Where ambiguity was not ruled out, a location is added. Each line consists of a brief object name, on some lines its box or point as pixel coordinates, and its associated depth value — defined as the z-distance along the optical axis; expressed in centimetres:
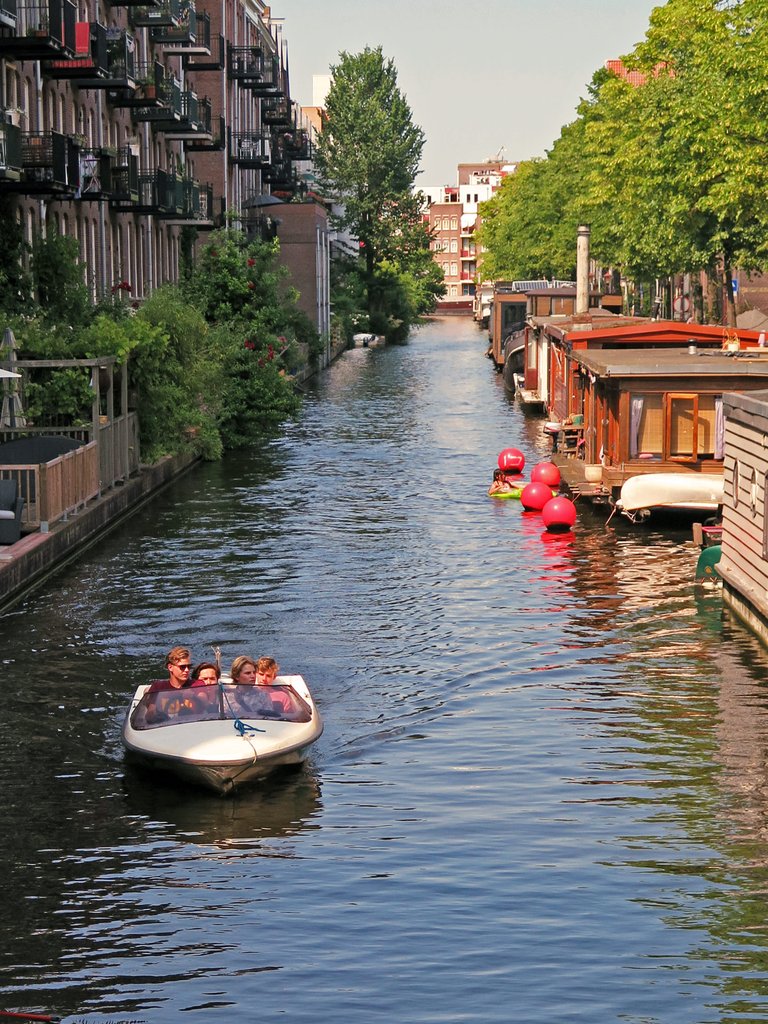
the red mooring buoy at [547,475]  4038
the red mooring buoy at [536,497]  3868
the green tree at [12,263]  4369
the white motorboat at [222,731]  1827
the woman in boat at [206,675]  1970
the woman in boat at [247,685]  1920
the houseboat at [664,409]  3612
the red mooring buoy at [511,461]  4344
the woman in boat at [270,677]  1941
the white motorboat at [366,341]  12575
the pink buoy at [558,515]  3578
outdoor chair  2945
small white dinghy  3531
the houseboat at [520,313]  7762
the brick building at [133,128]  4391
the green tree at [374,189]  13450
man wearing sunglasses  1972
